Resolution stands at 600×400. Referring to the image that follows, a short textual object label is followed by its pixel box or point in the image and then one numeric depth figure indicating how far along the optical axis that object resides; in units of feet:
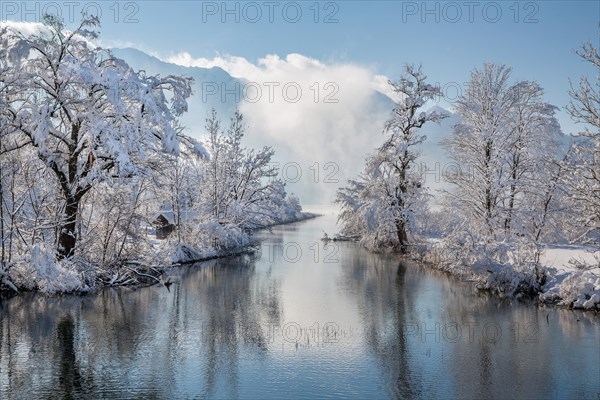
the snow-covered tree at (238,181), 144.15
